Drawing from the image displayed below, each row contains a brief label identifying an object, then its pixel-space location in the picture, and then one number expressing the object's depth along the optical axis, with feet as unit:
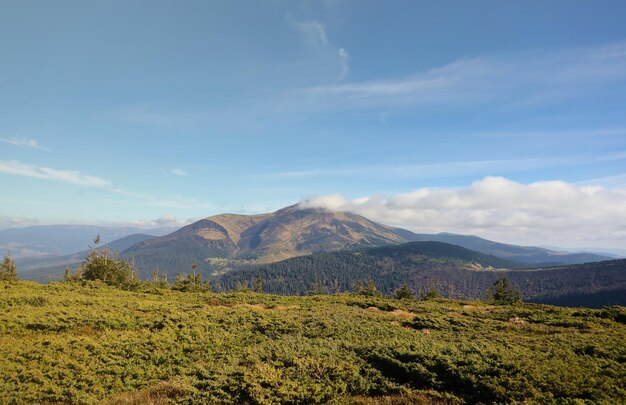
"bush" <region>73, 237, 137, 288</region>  223.51
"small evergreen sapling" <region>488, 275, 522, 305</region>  285.62
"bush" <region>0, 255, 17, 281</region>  251.37
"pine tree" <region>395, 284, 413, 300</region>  335.88
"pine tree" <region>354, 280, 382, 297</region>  346.58
